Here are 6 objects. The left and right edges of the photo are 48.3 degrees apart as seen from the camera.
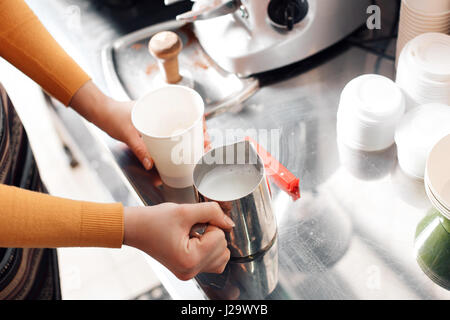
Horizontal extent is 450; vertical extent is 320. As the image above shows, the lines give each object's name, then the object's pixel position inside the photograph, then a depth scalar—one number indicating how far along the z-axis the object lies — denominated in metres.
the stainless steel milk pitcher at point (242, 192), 0.72
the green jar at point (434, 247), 0.74
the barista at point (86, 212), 0.69
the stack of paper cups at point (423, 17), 0.84
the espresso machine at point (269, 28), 0.98
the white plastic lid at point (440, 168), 0.73
